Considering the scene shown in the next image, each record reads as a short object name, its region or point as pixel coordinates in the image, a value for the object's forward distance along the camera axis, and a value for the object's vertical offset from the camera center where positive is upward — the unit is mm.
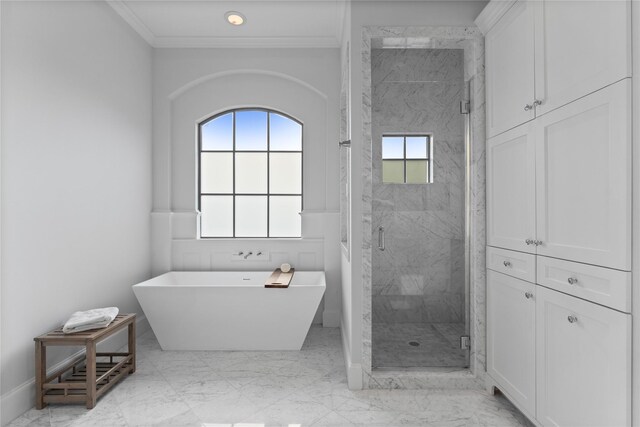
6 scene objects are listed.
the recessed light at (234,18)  3109 +1744
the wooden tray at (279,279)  2850 -571
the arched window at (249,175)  3877 +421
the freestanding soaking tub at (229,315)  2852 -822
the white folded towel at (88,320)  2178 -670
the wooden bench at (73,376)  2084 -1006
